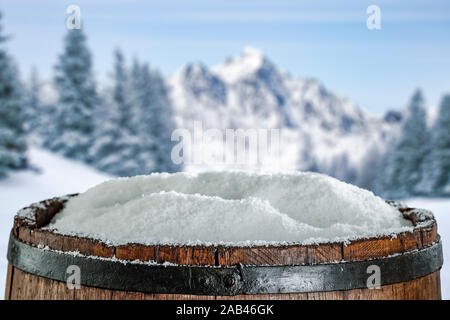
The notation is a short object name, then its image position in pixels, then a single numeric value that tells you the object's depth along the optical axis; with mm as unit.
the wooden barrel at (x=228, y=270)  1678
